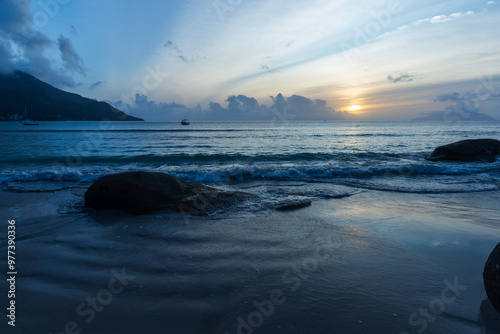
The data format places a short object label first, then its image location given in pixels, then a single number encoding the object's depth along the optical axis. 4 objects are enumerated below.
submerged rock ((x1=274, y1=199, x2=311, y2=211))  6.61
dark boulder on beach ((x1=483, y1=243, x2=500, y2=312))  2.74
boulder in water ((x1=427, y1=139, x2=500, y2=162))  14.95
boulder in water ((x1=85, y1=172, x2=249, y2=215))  6.33
